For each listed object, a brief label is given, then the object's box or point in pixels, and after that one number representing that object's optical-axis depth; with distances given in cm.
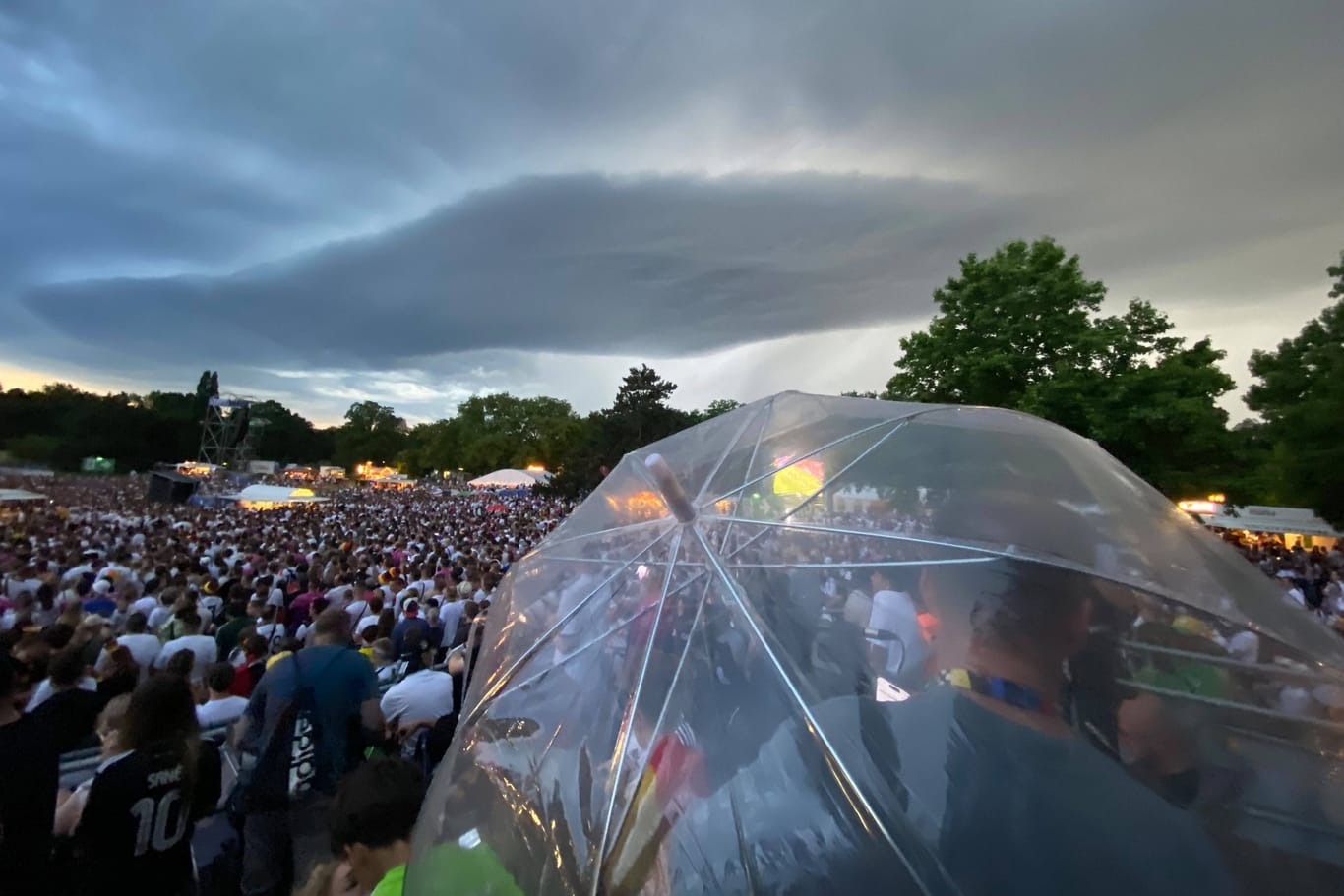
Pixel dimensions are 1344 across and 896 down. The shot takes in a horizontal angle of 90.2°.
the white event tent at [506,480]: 4112
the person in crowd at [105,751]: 290
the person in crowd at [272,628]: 672
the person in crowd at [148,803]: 273
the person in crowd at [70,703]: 393
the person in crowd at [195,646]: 553
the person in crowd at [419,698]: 450
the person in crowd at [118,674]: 458
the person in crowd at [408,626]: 689
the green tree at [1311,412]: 1523
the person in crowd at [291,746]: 352
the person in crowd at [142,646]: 562
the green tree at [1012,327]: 2050
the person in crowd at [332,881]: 220
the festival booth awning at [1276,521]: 2178
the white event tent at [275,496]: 2728
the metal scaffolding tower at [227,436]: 7606
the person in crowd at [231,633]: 688
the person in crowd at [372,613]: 751
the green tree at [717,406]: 7912
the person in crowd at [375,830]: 212
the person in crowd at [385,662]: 562
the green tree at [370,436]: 10794
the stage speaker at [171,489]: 3591
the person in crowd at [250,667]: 530
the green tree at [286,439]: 10750
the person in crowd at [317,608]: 765
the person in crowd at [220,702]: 445
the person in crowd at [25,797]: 274
